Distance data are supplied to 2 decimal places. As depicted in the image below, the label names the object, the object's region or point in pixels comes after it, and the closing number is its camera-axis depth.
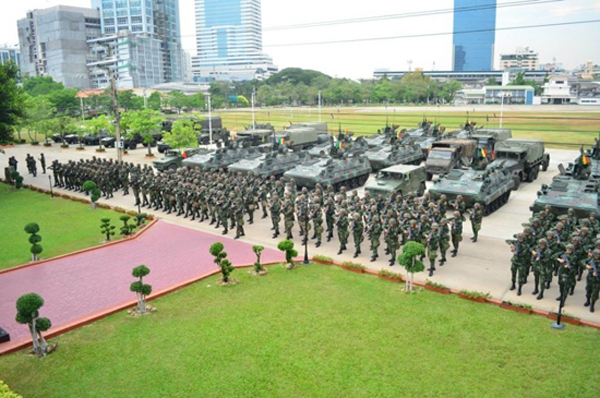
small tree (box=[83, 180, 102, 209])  20.09
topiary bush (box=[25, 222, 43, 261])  13.89
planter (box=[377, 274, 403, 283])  11.74
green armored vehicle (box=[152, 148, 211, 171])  26.98
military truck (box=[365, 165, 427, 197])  18.61
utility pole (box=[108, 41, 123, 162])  25.55
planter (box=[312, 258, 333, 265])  13.17
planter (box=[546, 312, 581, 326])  9.39
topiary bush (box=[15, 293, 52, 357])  8.38
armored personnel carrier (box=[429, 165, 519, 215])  17.25
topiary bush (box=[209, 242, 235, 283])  11.68
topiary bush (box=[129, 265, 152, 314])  10.16
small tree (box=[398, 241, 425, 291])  10.71
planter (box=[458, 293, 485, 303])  10.47
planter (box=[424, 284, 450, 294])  10.99
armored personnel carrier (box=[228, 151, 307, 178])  23.44
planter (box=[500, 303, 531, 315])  9.91
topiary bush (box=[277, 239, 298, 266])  12.52
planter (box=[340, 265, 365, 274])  12.48
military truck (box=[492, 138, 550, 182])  22.52
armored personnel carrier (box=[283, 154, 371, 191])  21.03
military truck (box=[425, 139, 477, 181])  23.39
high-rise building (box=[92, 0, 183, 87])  104.06
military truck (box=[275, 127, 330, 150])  32.09
